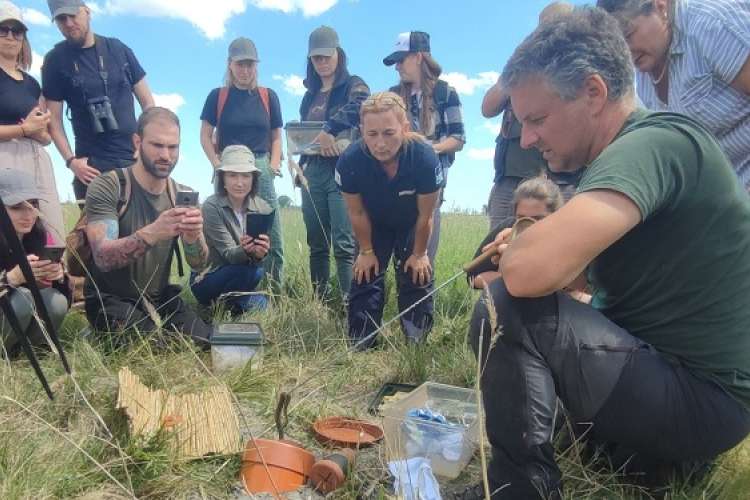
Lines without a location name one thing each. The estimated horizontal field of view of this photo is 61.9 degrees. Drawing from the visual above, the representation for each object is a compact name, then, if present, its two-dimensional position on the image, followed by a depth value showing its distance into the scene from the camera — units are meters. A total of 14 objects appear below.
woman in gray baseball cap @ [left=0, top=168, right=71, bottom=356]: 3.27
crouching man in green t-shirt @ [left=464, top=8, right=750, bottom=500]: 1.70
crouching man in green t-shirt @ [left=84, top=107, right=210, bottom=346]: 3.46
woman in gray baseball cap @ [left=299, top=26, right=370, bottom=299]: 4.45
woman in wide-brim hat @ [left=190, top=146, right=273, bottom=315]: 4.18
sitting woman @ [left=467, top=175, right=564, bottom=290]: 3.05
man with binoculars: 4.16
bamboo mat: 2.13
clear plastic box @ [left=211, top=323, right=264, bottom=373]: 3.19
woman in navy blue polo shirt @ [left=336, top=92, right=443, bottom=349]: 3.71
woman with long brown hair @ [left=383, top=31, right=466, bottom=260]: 4.30
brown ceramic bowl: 2.36
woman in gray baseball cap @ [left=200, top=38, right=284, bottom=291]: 4.77
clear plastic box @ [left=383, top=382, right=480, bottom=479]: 2.19
